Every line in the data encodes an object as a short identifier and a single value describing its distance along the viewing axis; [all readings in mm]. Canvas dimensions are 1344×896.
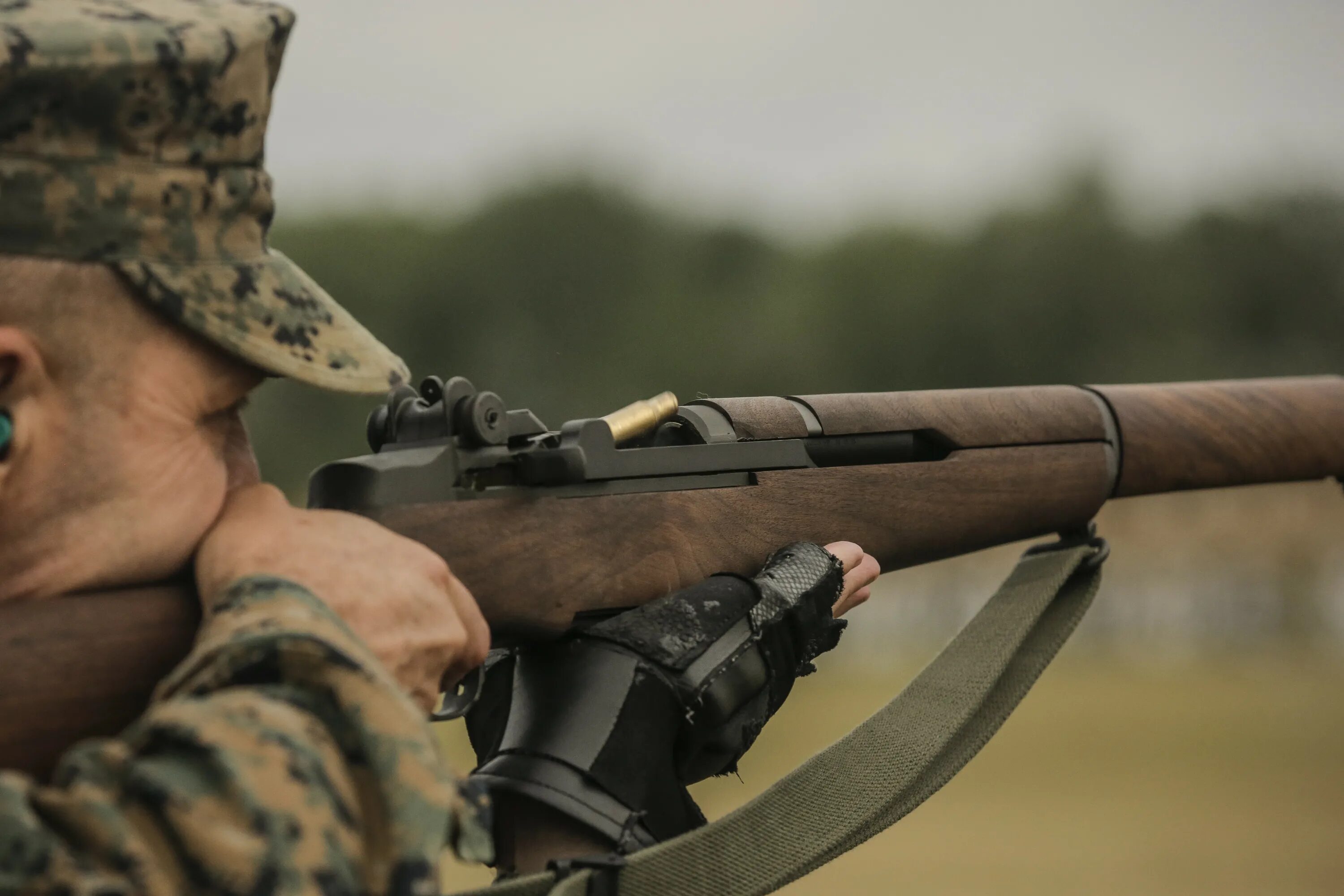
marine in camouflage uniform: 1541
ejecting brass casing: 2041
